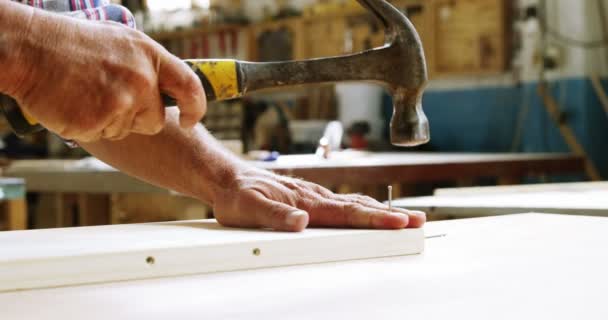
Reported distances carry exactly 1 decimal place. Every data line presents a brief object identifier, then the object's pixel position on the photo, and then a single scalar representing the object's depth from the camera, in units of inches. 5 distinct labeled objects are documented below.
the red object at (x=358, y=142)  211.6
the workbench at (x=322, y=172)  119.9
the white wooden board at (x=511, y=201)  69.2
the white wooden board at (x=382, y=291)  29.8
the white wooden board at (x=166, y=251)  36.7
